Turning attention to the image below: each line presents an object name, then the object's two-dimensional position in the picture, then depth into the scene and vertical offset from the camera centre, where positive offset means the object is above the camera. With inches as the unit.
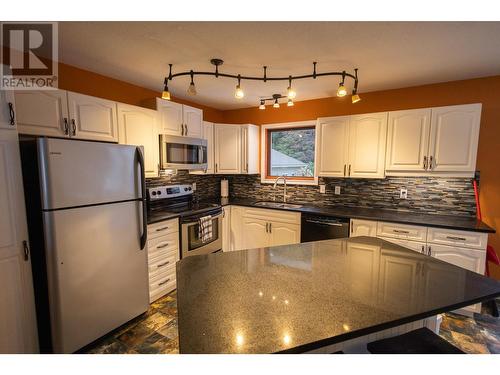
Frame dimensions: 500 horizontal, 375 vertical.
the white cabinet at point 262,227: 120.3 -30.6
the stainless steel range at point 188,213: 108.3 -19.9
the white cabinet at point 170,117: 107.9 +24.2
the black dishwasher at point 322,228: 105.0 -25.8
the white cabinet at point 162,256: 95.3 -35.8
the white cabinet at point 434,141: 89.7 +11.6
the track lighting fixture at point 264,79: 73.3 +25.0
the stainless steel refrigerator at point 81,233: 62.5 -18.5
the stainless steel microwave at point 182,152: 108.3 +8.1
